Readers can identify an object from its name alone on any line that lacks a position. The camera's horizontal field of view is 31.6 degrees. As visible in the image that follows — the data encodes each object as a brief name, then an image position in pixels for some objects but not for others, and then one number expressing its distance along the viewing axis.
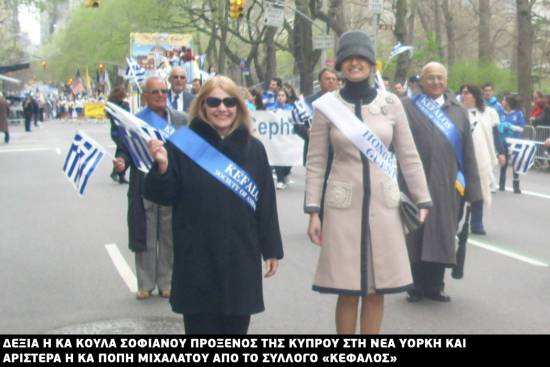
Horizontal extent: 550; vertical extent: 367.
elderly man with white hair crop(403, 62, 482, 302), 7.45
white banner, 16.91
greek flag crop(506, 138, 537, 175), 15.20
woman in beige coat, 5.42
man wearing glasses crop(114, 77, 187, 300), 7.42
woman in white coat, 8.52
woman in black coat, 4.65
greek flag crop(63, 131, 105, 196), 7.24
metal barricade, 21.06
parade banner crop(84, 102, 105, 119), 63.39
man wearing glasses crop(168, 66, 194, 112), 8.70
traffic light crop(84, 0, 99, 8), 27.34
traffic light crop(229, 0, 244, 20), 30.92
